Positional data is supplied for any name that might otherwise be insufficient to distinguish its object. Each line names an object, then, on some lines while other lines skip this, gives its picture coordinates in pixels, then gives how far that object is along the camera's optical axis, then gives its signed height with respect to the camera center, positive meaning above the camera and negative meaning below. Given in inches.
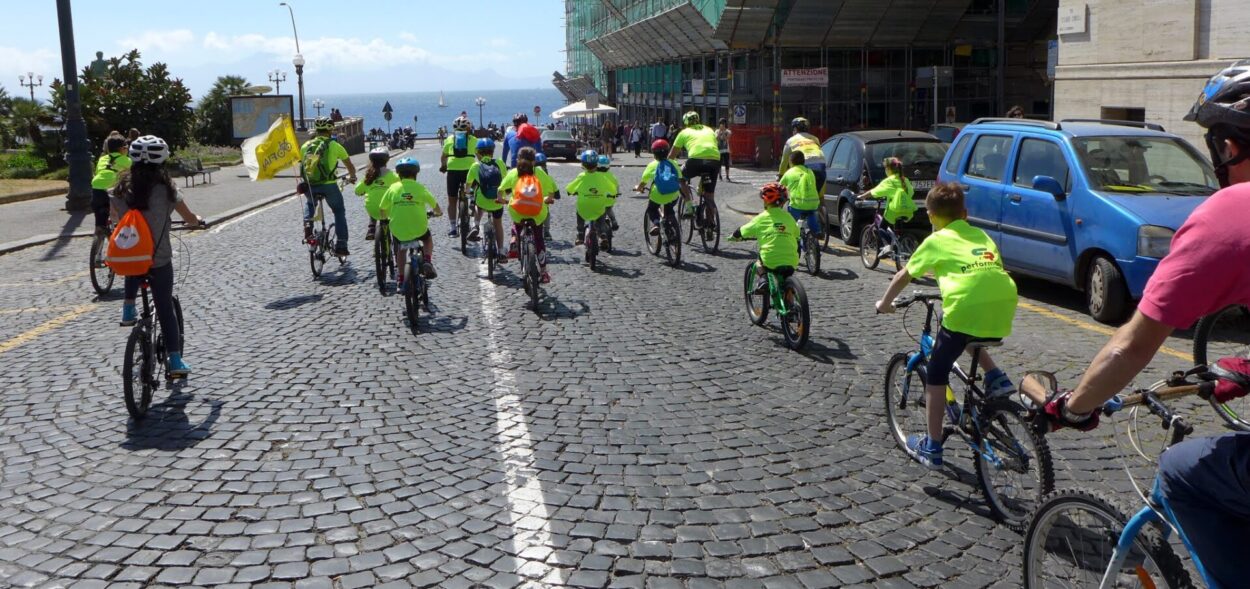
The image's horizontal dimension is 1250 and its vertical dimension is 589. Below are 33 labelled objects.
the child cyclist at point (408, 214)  387.2 -19.4
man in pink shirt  96.0 -16.8
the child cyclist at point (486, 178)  493.7 -8.8
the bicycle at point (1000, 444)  182.7 -53.7
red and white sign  1460.4 +100.8
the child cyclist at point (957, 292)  194.4 -27.3
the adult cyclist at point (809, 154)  562.9 -2.2
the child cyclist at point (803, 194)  481.7 -20.2
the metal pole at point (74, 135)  759.7 +25.7
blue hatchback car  359.6 -20.0
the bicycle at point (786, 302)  326.0 -48.6
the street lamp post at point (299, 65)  1673.2 +157.2
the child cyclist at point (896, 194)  466.7 -20.7
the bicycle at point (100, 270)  446.6 -43.0
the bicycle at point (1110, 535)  110.5 -43.9
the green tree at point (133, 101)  1170.0 +79.0
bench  1145.5 -5.0
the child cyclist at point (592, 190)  495.5 -16.1
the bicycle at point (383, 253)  438.0 -37.7
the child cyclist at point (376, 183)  457.7 -9.3
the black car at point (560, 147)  1621.6 +15.7
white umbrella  2183.8 +96.3
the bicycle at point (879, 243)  472.7 -44.4
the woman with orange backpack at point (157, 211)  273.1 -11.2
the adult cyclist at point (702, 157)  568.1 -2.2
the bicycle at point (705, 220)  559.5 -35.6
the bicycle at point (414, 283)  363.3 -42.9
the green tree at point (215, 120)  1991.9 +88.3
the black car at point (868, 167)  560.7 -10.5
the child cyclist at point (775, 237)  346.6 -28.5
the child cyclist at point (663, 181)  518.0 -13.1
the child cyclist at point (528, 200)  411.8 -16.4
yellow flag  492.4 +6.6
